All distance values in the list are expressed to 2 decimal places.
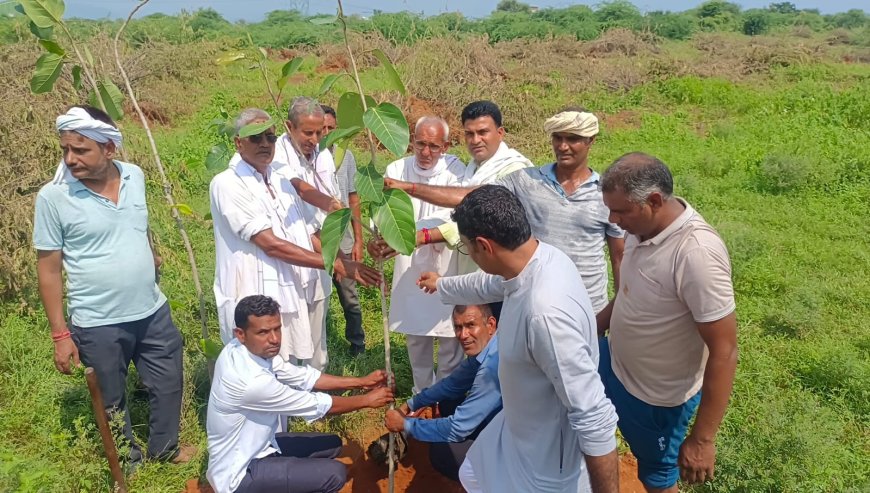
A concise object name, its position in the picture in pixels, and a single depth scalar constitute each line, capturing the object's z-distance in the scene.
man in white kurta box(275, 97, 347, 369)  3.12
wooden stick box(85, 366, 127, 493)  2.54
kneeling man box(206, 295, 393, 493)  2.39
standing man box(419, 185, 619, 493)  1.63
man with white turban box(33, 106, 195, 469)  2.56
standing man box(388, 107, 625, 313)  2.75
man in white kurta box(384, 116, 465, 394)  3.18
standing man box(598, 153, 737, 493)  1.95
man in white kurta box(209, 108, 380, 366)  2.70
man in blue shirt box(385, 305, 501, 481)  2.55
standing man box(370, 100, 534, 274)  3.08
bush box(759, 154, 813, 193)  7.00
